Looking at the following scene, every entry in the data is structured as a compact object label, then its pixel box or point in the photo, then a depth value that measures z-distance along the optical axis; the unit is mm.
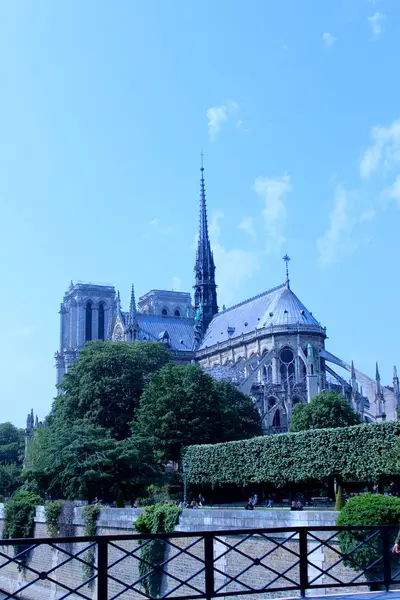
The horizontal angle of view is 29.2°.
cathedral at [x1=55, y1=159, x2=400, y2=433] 75875
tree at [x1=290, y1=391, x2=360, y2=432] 58500
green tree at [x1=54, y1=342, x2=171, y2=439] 58719
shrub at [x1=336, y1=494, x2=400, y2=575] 16977
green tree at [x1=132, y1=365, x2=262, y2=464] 50281
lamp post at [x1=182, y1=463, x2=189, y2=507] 47344
